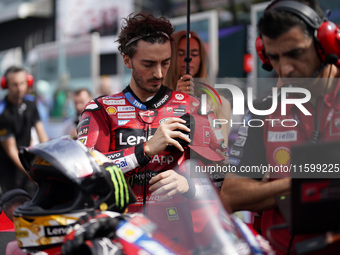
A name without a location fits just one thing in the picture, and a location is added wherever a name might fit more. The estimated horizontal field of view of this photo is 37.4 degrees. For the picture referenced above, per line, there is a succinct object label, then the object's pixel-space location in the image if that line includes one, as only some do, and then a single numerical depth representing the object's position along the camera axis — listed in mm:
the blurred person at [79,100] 6891
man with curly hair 2400
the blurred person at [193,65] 3468
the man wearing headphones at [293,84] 1890
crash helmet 1870
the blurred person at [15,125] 6055
